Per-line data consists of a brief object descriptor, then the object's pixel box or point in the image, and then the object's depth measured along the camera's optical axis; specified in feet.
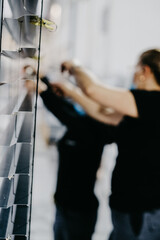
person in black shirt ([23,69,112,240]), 10.58
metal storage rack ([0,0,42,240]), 5.63
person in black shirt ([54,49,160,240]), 9.27
